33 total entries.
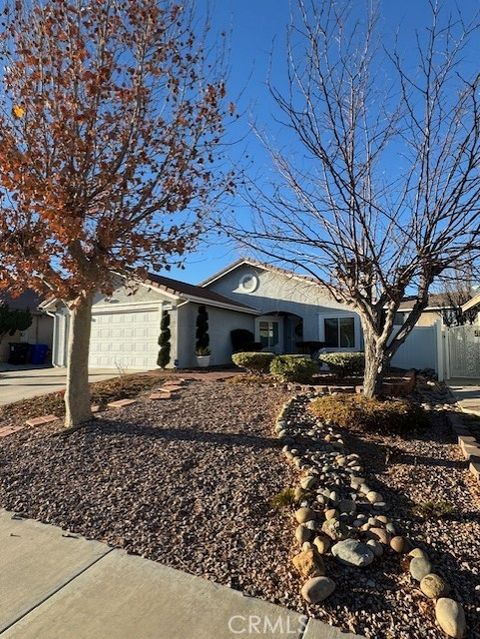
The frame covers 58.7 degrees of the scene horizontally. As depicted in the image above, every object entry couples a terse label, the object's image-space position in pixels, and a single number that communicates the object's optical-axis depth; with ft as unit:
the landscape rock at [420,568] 8.84
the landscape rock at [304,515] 11.17
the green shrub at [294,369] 32.71
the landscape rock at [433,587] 8.32
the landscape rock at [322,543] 9.85
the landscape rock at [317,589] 8.35
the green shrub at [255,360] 38.22
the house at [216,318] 53.06
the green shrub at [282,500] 12.12
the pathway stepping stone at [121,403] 24.66
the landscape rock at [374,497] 12.16
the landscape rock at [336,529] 10.35
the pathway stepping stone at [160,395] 26.75
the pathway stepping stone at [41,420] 21.74
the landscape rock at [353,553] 9.36
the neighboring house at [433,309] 62.69
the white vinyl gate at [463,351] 42.04
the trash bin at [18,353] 75.15
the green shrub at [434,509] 11.52
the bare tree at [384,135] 18.42
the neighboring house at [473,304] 42.97
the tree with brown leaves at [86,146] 17.40
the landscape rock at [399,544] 9.82
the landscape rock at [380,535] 10.21
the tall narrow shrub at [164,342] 49.93
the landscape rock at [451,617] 7.45
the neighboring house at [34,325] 83.61
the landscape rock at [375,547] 9.71
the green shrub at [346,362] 37.42
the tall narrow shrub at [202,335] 53.63
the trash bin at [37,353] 76.92
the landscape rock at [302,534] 10.33
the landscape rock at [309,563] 9.01
